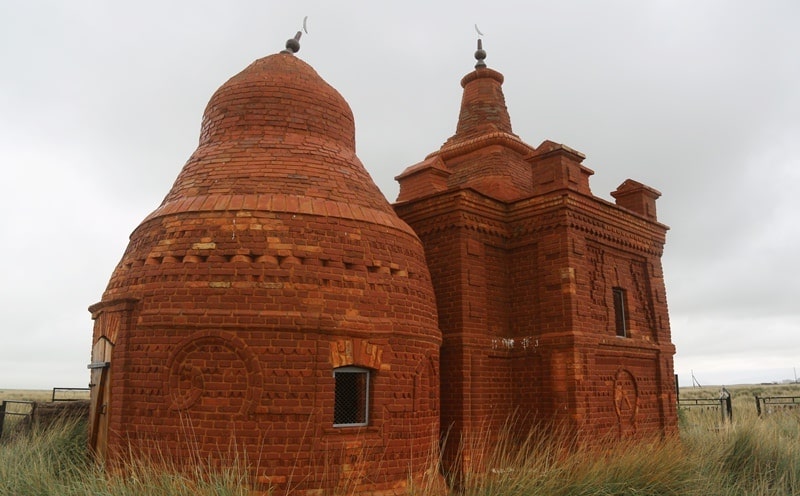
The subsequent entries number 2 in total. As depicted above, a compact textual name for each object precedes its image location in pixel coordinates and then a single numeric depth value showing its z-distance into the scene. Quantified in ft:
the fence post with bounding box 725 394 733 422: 60.04
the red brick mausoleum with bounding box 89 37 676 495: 23.84
